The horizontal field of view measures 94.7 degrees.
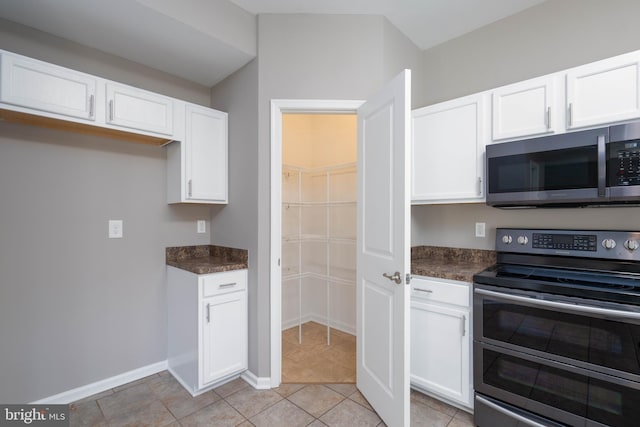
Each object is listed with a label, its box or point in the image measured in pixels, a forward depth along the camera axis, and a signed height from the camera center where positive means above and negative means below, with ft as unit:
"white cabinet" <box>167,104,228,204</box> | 7.52 +1.37
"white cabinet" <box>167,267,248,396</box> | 6.80 -2.81
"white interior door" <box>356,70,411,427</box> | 5.26 -0.77
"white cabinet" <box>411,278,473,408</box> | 6.01 -2.71
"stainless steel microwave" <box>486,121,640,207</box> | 4.91 +0.82
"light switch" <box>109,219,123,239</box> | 7.22 -0.42
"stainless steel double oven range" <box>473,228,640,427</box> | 4.49 -2.06
